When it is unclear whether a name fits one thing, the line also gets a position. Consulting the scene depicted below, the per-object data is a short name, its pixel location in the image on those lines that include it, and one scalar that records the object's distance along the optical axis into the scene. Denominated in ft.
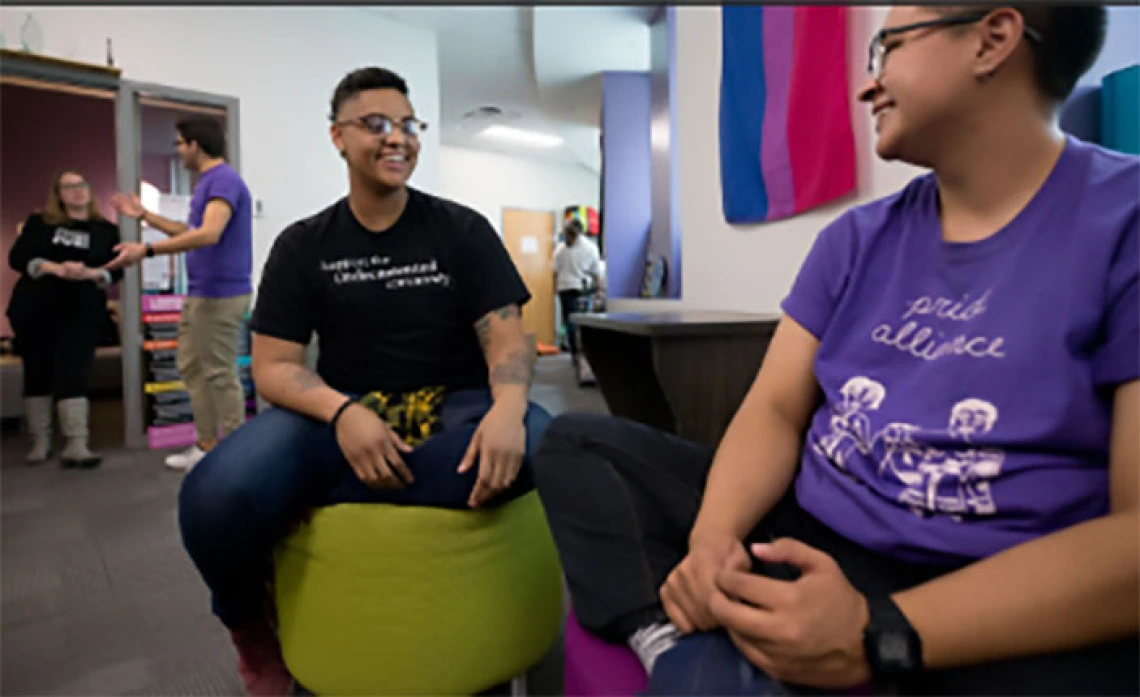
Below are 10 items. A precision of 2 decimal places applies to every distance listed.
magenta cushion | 2.15
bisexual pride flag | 5.35
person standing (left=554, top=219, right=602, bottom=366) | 22.24
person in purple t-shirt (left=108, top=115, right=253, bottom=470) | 8.21
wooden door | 28.89
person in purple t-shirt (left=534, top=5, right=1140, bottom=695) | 1.60
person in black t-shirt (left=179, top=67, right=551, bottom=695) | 3.32
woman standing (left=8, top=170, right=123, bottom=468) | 9.32
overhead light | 25.05
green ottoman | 3.33
